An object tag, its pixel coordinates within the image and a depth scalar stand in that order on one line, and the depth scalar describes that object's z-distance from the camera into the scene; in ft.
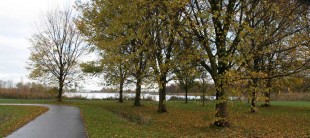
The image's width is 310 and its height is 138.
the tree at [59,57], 87.76
